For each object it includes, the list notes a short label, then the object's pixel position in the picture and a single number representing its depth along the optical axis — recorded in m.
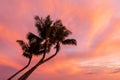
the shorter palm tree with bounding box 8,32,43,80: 18.40
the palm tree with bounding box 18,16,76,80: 17.57
